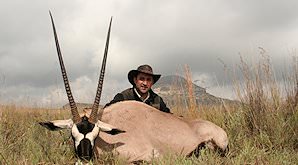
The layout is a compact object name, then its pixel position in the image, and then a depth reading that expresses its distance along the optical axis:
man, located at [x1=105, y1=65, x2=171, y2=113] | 5.96
